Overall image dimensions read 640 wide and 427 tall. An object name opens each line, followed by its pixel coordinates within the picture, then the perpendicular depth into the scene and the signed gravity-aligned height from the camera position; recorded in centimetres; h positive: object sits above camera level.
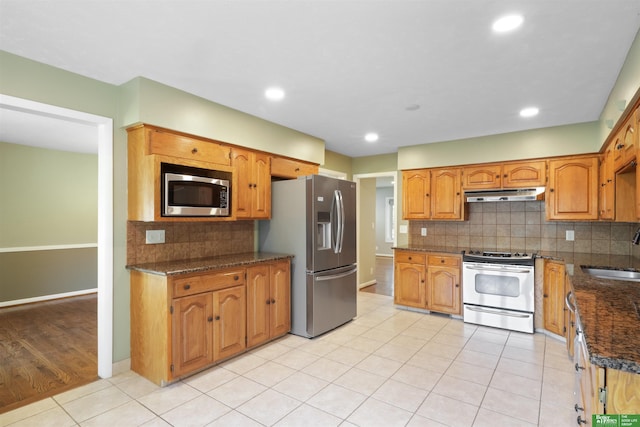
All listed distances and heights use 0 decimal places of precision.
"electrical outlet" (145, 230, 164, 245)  295 -21
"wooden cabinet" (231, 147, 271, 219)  347 +32
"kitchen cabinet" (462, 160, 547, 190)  407 +48
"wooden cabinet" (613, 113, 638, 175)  224 +52
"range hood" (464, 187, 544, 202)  397 +21
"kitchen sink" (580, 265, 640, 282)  271 -51
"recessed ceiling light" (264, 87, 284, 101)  295 +109
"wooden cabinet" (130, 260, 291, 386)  254 -89
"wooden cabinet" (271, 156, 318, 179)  397 +57
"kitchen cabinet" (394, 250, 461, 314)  430 -93
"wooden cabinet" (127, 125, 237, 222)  268 +45
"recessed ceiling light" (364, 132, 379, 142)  441 +104
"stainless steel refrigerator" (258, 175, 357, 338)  361 -35
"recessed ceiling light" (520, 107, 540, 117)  338 +105
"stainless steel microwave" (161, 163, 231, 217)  276 +19
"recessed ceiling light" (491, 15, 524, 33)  188 +109
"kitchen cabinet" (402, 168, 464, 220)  459 +26
